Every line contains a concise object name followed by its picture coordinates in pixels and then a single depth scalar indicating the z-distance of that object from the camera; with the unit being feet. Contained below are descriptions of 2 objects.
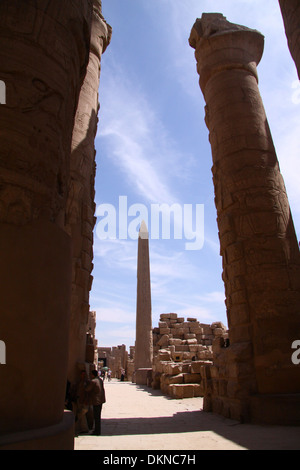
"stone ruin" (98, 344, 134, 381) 80.55
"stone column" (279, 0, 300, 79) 17.13
